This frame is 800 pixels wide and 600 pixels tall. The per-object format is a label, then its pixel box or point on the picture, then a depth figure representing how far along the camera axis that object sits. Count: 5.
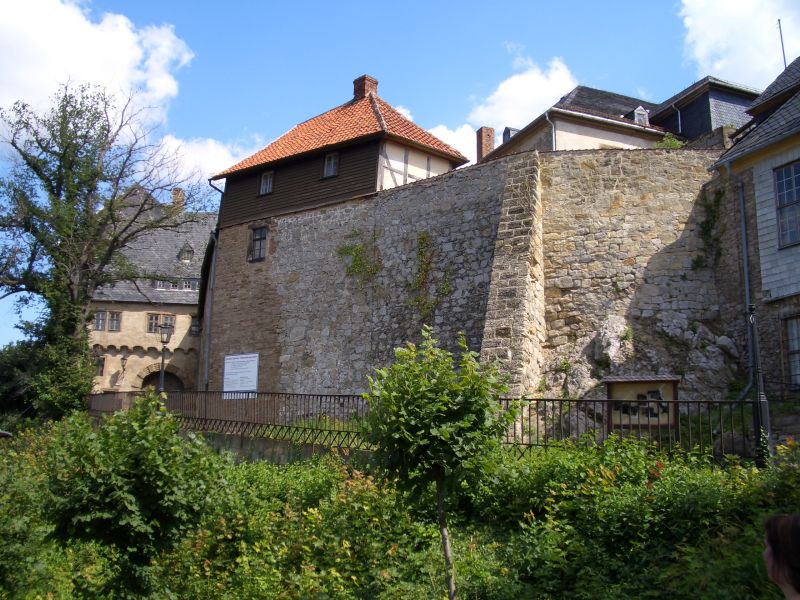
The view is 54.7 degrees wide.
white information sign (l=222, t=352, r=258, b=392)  22.97
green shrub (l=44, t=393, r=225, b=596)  9.51
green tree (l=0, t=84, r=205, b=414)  27.16
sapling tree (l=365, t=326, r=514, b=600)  8.40
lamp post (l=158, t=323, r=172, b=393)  22.31
